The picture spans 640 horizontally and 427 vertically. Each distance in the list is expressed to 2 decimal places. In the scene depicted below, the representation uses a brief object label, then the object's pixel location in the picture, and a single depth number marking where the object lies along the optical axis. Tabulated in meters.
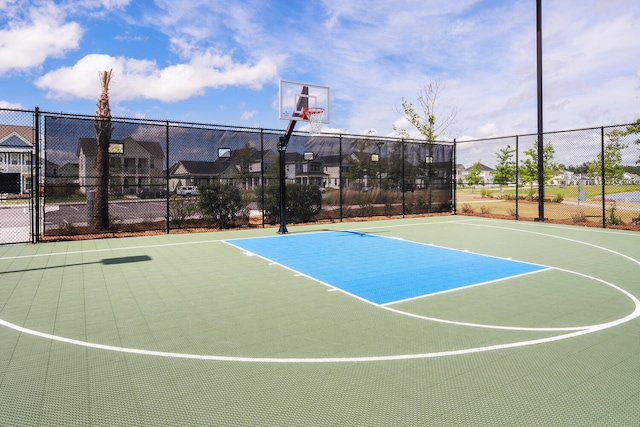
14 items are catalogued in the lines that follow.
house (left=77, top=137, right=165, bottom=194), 12.62
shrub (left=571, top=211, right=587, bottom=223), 15.93
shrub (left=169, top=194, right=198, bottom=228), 13.82
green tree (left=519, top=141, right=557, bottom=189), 37.97
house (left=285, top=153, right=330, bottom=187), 15.56
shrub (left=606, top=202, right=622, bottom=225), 14.98
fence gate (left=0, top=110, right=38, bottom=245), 10.88
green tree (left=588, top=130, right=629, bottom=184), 19.99
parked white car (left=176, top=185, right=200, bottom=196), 13.32
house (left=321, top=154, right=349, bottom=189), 16.42
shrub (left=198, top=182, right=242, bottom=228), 14.16
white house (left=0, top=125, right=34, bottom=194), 10.84
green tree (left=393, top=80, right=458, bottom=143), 24.48
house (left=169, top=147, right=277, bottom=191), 13.49
